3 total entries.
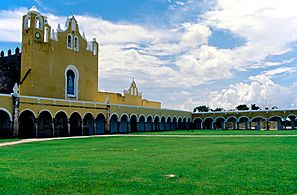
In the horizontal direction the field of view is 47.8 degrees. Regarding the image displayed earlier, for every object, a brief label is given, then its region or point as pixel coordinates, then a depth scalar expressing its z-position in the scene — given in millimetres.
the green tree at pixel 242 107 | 86525
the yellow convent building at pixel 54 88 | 28672
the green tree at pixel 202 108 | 93125
